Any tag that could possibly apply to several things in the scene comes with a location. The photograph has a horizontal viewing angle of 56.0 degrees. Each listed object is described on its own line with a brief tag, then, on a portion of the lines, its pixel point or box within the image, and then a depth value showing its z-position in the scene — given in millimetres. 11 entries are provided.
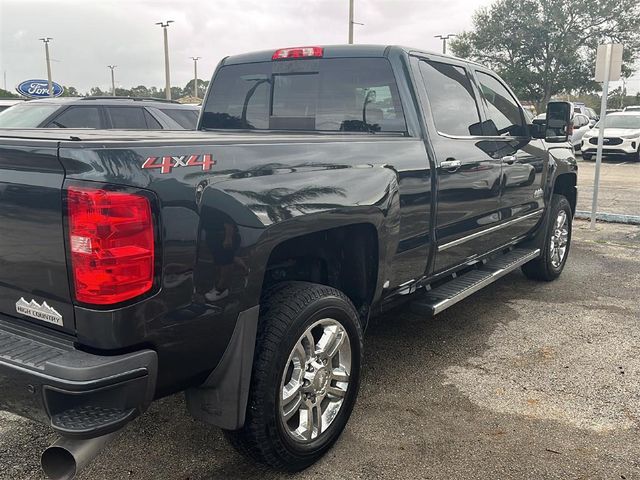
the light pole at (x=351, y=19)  25469
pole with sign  7961
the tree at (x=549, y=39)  36812
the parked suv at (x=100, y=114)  7305
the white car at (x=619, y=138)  18641
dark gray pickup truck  1963
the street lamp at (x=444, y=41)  40734
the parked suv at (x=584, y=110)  26969
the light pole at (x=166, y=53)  33219
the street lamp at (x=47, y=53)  45188
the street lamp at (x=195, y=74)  50000
